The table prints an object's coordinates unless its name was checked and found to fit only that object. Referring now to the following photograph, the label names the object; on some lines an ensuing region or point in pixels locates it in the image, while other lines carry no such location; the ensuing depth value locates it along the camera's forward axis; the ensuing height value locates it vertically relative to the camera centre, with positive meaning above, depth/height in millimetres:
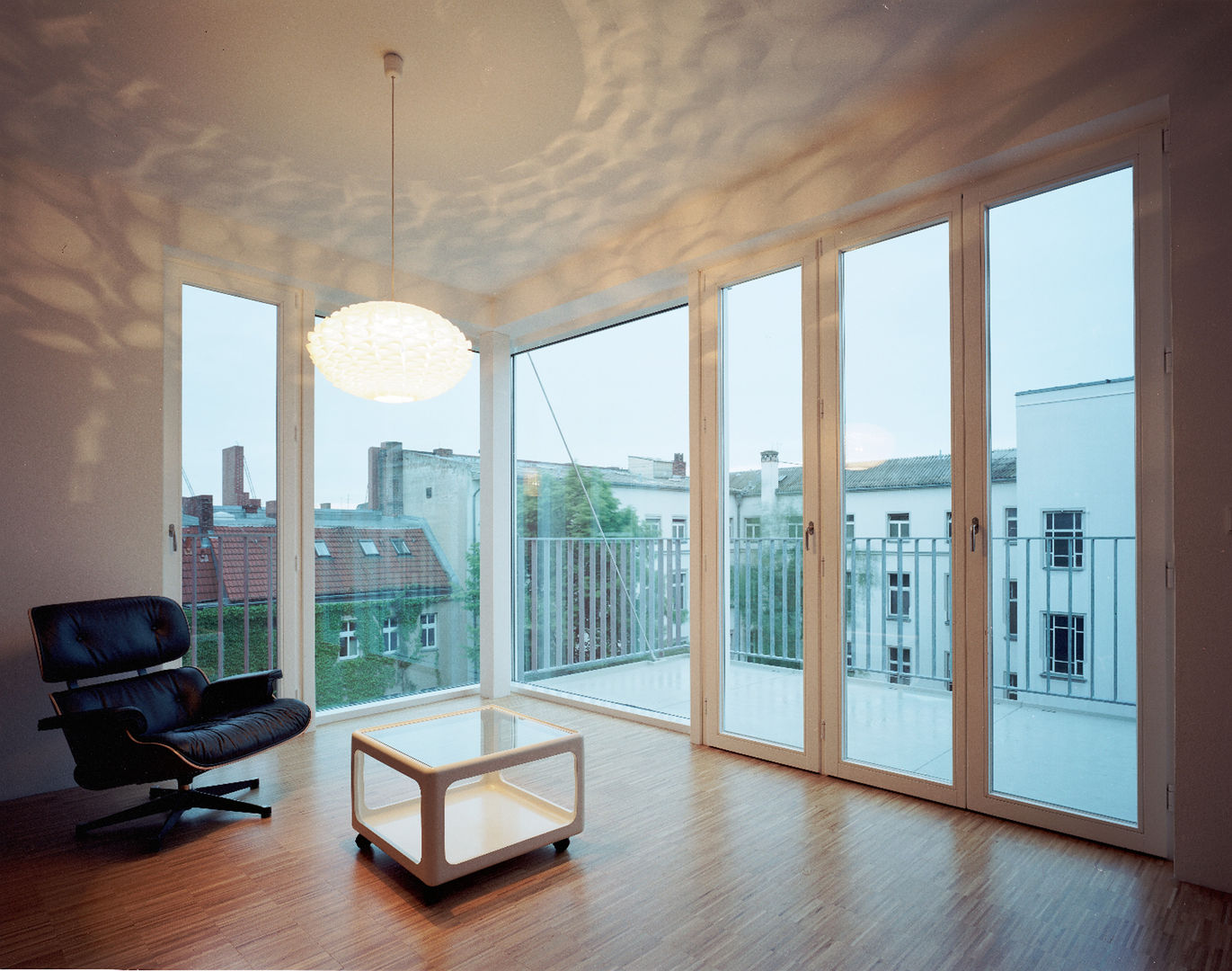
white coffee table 2277 -1087
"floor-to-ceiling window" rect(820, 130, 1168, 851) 2584 +3
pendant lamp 2645 +552
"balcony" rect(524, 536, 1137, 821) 2650 -679
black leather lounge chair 2613 -828
